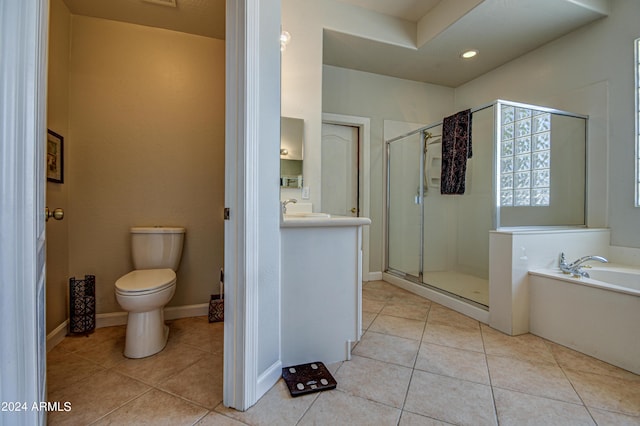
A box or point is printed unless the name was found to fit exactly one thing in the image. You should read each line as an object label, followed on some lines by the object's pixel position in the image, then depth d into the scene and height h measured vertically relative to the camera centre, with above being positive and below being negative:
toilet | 1.67 -0.47
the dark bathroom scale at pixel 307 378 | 1.37 -0.86
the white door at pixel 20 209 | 0.91 +0.00
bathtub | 1.62 -0.63
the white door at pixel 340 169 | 3.37 +0.51
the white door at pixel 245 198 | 1.25 +0.06
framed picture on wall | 1.82 +0.35
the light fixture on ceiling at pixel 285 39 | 2.41 +1.48
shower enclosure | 2.46 +0.21
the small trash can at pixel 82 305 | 2.01 -0.69
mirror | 2.49 +0.53
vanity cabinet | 1.53 -0.43
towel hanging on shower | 2.66 +0.60
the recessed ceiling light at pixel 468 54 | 3.00 +1.71
